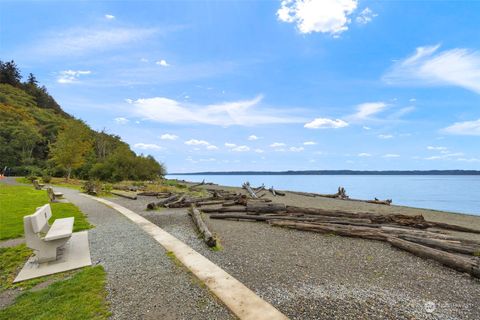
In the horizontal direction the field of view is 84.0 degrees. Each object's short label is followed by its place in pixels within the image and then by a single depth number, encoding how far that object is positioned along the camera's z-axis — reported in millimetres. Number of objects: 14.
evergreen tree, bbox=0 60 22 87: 110312
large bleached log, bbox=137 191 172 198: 22919
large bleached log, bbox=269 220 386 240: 9274
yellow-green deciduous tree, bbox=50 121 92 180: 35344
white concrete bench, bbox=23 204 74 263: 6113
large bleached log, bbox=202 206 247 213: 14651
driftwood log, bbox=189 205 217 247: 7777
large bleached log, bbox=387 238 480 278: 6070
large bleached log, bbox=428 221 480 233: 12499
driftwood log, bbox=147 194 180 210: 15227
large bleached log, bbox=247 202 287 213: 13773
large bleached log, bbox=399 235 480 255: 7688
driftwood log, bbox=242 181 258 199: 29119
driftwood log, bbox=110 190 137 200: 20481
